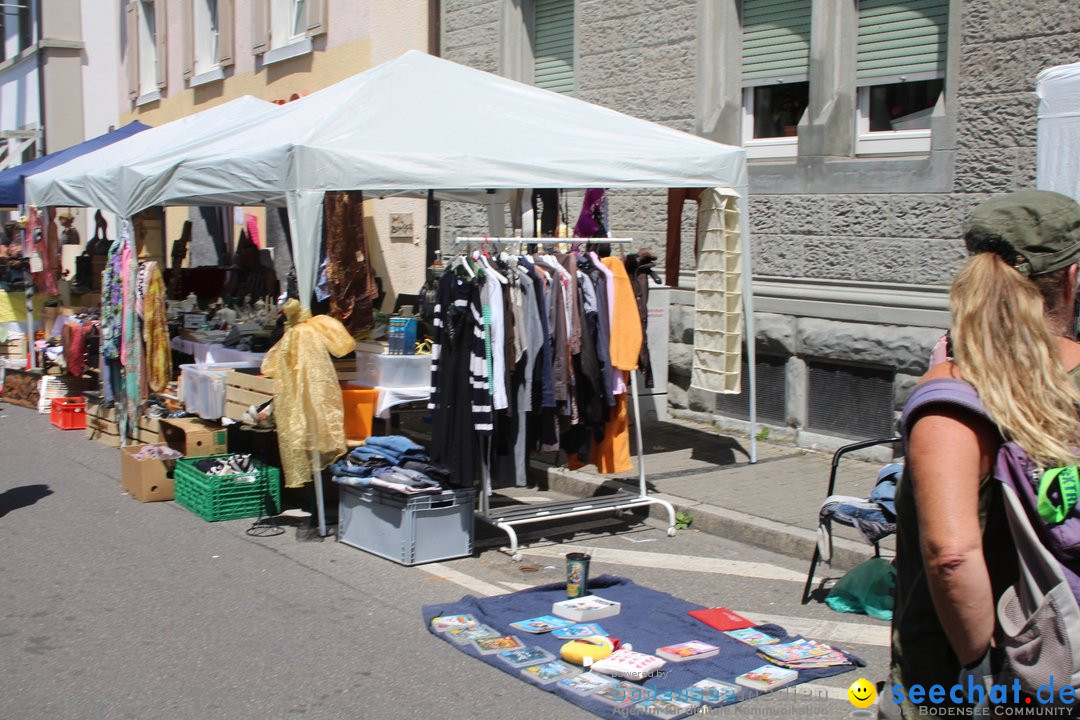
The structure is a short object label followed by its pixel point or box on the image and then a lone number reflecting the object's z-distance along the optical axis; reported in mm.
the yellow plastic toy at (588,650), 5070
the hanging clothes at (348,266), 8508
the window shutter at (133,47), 24016
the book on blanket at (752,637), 5327
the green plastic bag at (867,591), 5953
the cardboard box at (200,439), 8625
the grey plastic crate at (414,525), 6871
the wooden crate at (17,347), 14555
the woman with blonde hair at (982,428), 2104
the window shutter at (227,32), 19656
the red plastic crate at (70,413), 11906
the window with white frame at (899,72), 9281
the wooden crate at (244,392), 8353
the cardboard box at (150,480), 8547
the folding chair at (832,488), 6035
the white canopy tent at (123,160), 10266
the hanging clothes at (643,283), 8203
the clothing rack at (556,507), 7176
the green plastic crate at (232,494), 7984
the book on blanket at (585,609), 5641
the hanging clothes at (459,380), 6863
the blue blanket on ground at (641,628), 4914
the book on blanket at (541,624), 5484
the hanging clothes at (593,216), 9570
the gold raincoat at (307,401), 7359
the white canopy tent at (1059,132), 6070
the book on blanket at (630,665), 4859
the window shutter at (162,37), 22328
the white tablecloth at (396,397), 7988
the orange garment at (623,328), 7539
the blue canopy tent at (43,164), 15242
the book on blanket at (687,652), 5109
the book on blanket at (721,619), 5535
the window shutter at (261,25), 18484
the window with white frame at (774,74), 10500
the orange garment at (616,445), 7672
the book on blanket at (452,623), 5566
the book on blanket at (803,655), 5062
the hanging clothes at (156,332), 10102
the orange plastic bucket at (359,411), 7965
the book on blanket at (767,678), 4832
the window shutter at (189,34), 21188
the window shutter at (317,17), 16672
